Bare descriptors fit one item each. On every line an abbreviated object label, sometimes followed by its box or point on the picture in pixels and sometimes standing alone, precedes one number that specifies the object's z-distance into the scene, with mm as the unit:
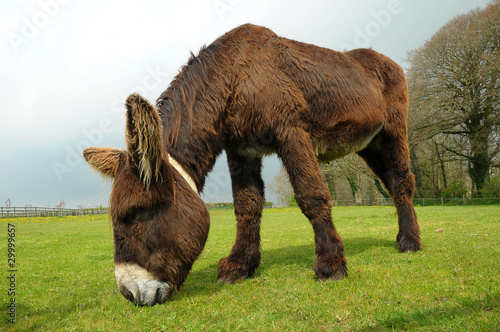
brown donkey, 3102
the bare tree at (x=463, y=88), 22734
